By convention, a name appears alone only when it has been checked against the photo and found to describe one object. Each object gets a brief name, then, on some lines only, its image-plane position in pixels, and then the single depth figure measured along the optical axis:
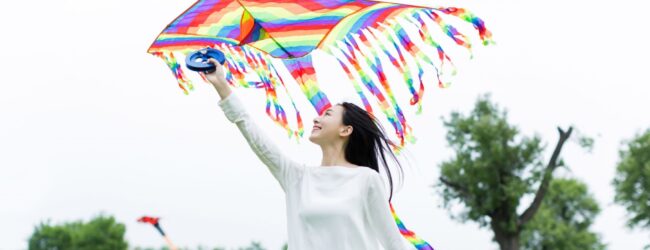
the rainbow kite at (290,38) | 5.33
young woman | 4.16
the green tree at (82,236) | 42.97
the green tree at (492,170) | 29.39
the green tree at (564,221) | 39.53
